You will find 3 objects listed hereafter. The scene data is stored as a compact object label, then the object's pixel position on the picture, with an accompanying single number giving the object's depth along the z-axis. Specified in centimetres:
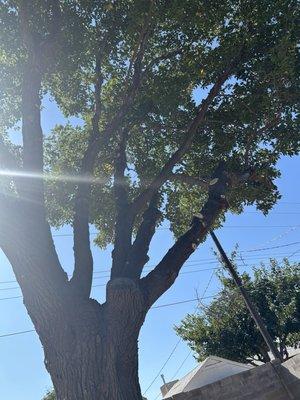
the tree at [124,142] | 510
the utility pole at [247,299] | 1405
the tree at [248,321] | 2145
